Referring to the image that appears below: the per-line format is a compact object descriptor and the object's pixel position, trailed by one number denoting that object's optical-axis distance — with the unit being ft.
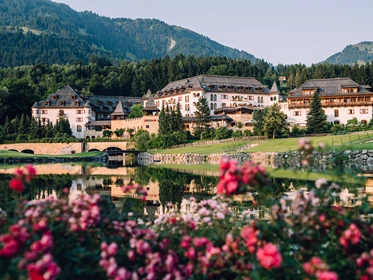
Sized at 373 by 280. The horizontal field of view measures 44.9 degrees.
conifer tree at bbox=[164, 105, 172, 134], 251.66
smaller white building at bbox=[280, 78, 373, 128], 256.93
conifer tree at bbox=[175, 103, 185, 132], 253.03
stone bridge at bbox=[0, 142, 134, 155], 257.75
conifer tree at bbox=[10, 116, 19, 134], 271.90
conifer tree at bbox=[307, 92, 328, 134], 225.76
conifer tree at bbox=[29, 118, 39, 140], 264.01
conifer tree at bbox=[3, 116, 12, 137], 265.34
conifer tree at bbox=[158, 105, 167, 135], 252.62
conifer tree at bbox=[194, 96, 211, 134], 257.14
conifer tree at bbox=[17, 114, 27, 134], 268.82
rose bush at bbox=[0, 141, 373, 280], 18.42
